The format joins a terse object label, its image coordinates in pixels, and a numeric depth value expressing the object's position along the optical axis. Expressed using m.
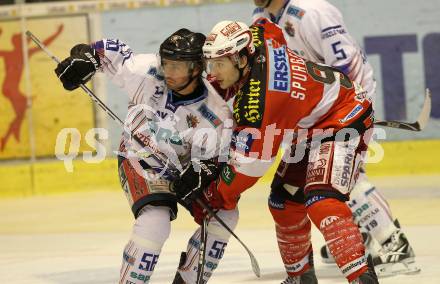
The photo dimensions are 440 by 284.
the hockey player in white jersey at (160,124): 9.19
